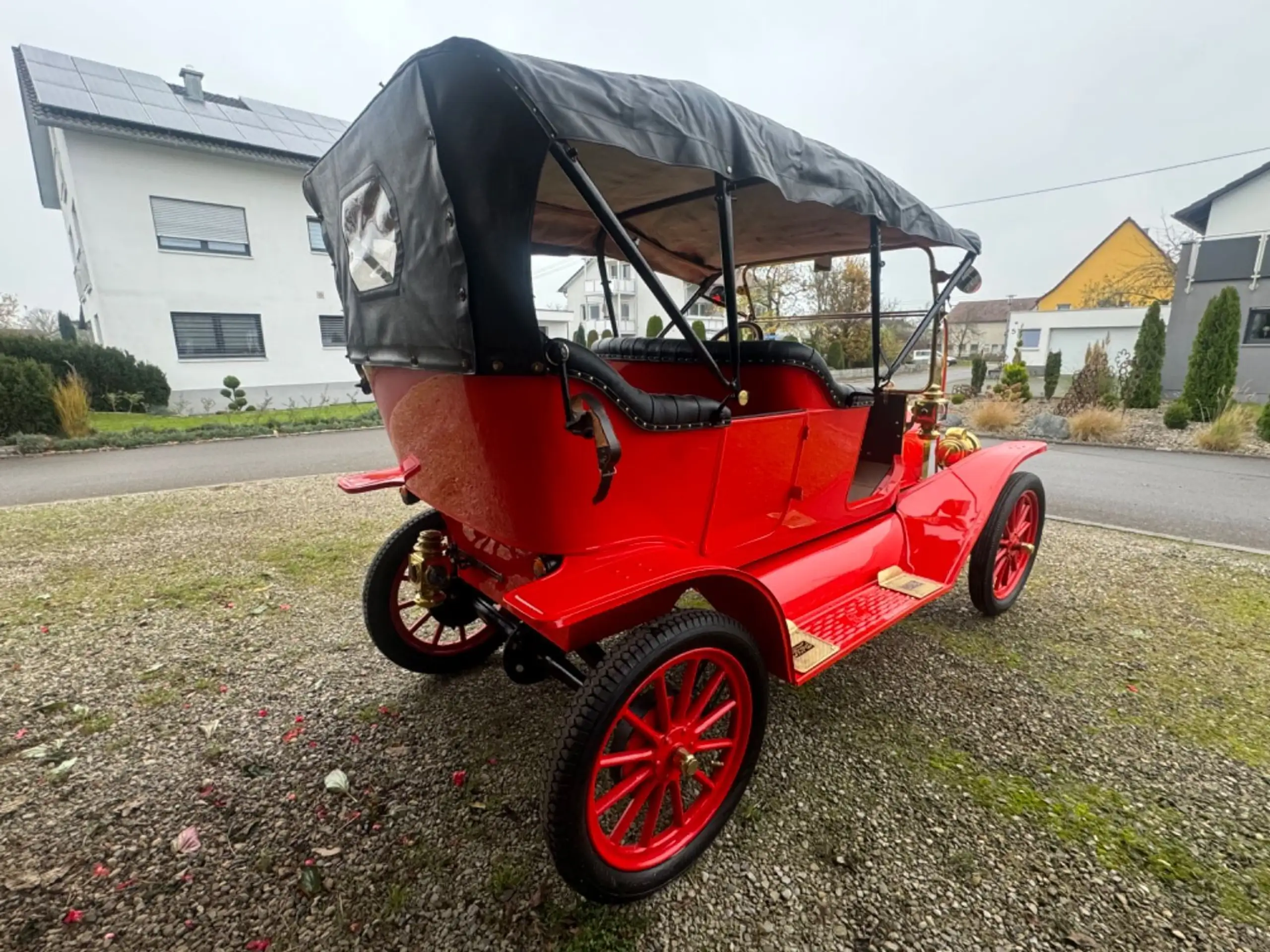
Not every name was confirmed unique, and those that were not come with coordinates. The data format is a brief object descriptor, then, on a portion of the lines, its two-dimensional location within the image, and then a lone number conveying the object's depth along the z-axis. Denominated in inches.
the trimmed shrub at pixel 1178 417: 403.9
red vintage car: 58.8
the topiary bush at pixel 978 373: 625.6
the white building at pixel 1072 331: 995.9
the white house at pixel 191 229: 495.2
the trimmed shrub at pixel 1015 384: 508.3
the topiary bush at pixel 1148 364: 491.5
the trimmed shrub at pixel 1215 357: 425.1
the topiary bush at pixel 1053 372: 558.6
